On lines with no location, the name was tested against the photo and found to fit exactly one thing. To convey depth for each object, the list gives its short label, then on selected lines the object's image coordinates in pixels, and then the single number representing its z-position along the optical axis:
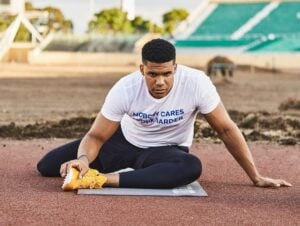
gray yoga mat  5.86
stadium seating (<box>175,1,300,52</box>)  48.56
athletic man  5.90
